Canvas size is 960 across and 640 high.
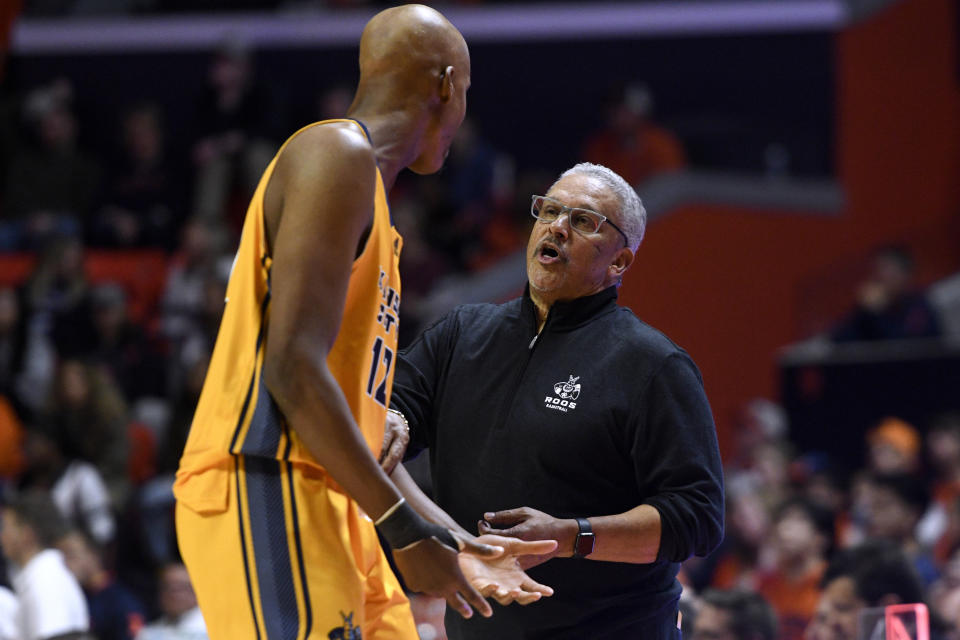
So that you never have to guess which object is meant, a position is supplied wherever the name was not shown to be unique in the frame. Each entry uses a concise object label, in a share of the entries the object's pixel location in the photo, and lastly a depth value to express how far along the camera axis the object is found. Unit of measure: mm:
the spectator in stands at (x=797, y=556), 14039
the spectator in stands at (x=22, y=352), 21156
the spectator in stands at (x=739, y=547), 15609
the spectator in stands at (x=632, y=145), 23562
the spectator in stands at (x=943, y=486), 15305
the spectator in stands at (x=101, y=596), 13219
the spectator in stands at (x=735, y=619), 10656
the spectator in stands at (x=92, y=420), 18781
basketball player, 5473
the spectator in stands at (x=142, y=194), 23984
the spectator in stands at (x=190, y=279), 21750
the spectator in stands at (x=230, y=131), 24328
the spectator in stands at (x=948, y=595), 11437
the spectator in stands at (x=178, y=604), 13086
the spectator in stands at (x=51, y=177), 24500
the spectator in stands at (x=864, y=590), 10844
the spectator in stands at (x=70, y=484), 17609
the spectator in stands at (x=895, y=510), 14937
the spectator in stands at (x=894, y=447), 17312
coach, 6926
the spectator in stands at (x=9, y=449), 19625
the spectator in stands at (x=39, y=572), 11953
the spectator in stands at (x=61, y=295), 21156
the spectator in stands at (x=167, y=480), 17422
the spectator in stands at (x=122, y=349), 20922
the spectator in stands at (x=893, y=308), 20547
